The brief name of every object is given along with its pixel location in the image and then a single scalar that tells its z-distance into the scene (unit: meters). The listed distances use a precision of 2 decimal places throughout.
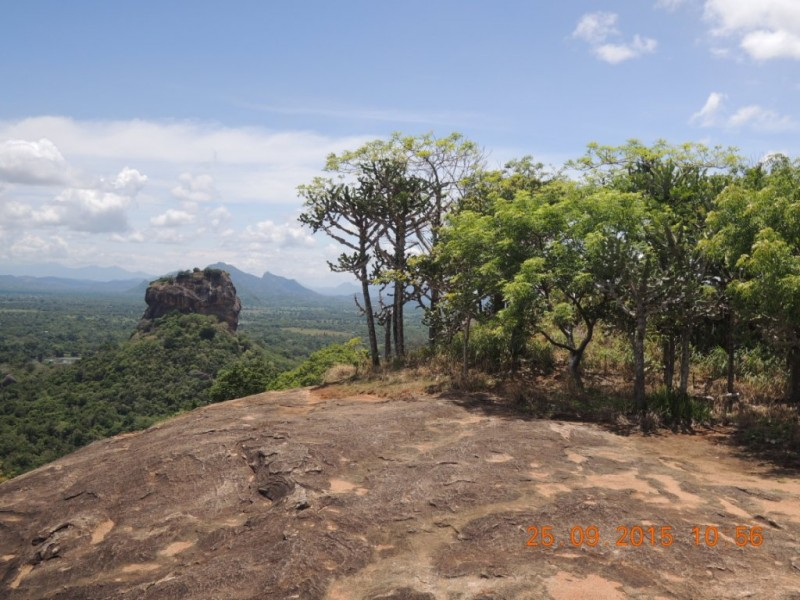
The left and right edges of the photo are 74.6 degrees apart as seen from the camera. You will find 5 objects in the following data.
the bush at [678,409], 12.55
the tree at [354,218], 20.69
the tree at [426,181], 20.28
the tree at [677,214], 13.18
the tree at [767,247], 9.59
